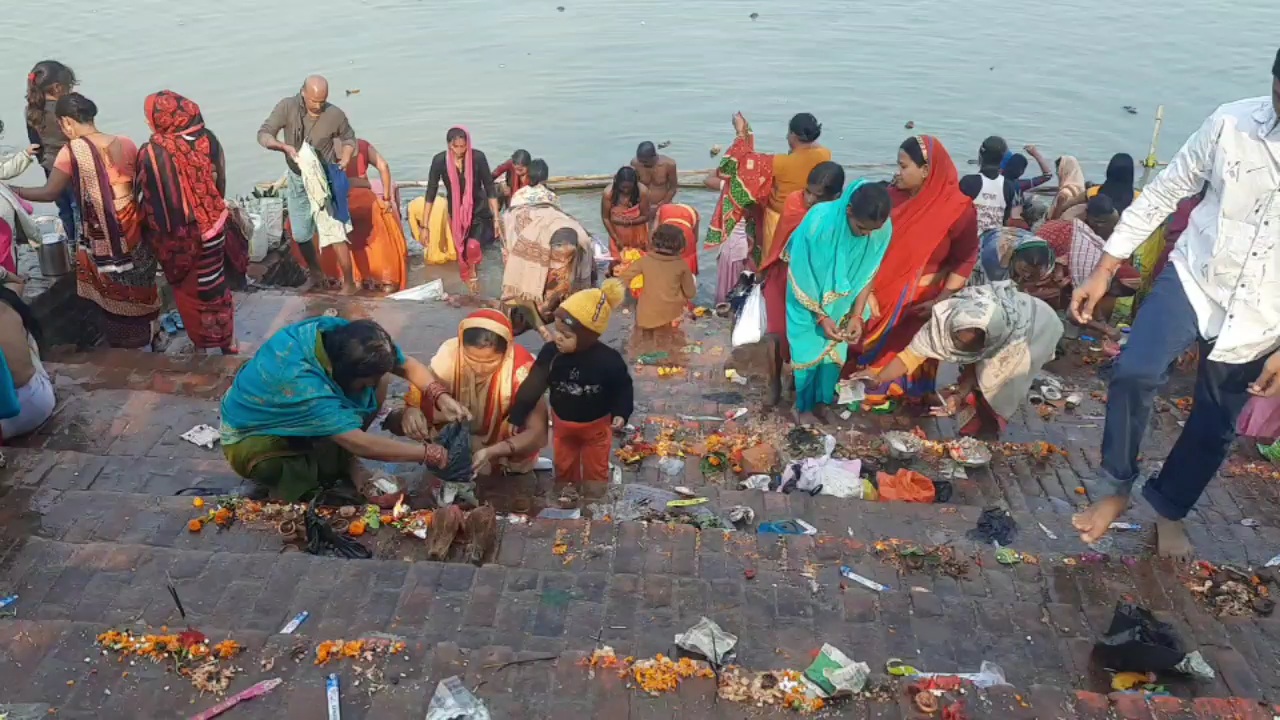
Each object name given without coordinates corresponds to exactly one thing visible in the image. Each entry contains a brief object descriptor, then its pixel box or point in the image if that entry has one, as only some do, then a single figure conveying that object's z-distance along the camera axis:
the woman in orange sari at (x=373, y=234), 9.69
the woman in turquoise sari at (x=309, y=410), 4.88
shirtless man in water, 10.35
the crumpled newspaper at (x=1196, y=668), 3.71
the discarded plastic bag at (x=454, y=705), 3.15
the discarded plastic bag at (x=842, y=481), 5.57
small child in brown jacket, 8.11
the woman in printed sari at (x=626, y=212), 9.88
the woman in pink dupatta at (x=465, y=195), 9.98
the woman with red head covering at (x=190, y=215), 6.85
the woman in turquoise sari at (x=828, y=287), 6.32
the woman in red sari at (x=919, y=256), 6.51
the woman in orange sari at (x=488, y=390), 5.26
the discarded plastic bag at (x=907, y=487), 5.60
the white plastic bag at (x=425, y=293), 9.38
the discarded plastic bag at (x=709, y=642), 3.57
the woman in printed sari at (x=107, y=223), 6.78
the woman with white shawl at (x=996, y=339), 5.95
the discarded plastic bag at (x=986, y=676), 3.42
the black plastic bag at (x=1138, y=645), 3.62
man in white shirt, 3.72
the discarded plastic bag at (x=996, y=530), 4.87
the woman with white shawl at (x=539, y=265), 8.30
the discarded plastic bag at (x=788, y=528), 4.93
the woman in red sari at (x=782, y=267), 7.03
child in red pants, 5.09
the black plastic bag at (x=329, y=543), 4.41
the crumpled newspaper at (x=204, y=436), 5.89
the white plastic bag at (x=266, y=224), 9.89
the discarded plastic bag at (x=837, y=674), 3.25
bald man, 8.94
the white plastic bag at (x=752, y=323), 7.39
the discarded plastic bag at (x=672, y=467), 5.90
